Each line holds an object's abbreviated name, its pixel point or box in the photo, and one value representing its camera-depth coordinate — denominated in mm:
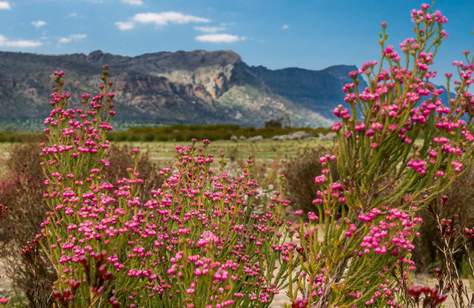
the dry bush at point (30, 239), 5918
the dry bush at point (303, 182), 14586
